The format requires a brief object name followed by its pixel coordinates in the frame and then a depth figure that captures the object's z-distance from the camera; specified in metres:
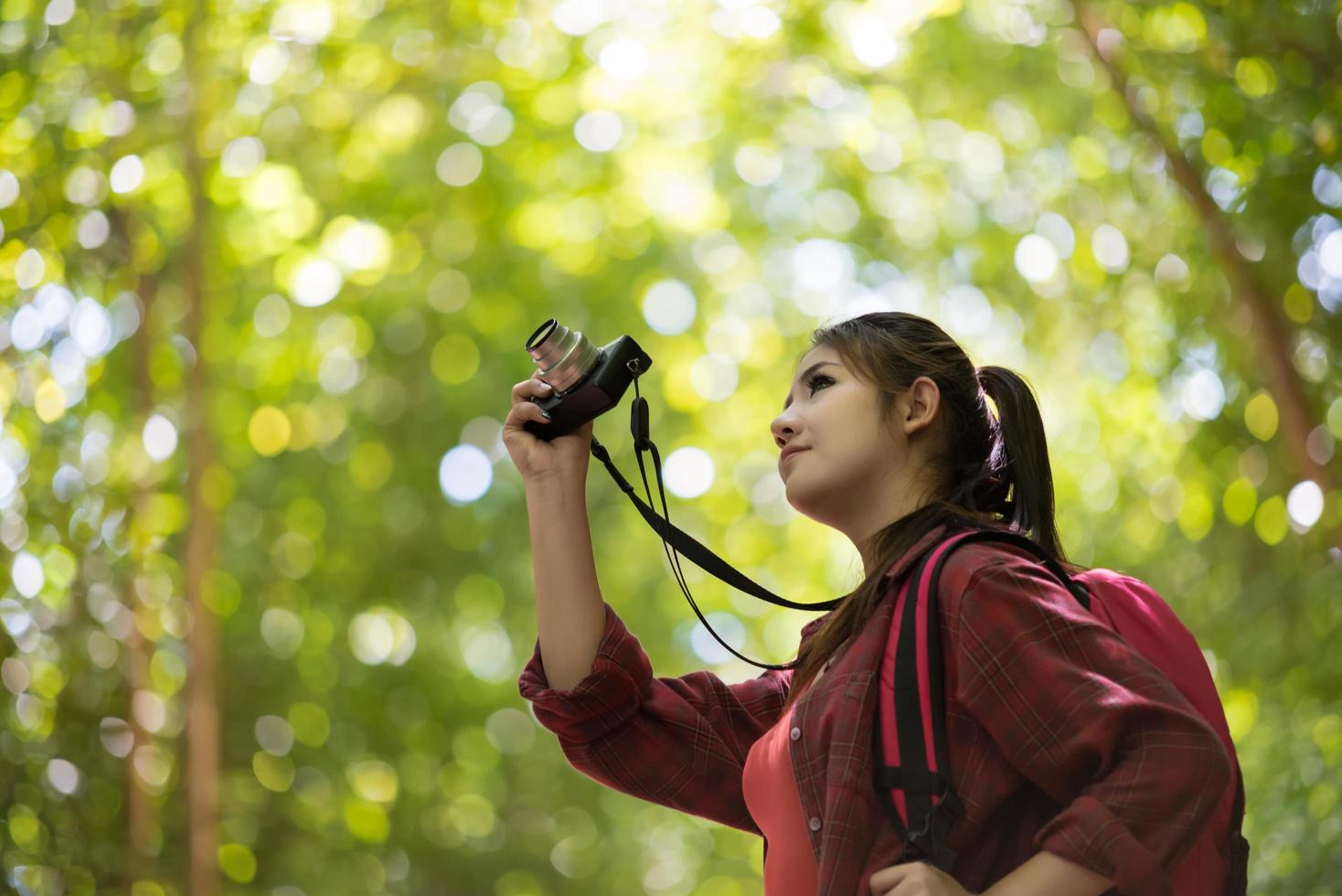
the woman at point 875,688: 3.52
